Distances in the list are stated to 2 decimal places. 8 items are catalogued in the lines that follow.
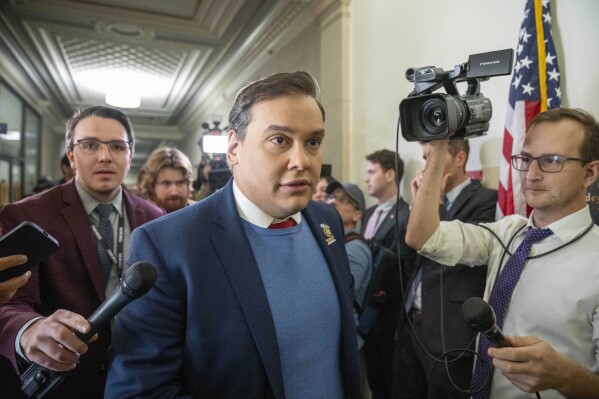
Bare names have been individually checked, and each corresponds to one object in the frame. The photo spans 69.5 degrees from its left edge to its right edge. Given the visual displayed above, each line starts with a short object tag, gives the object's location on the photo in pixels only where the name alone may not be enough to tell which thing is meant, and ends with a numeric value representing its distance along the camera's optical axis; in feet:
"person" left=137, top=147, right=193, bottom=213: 8.79
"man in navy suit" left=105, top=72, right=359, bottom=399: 3.20
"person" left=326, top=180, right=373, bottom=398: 7.77
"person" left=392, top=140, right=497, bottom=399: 6.11
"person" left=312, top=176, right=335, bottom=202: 9.64
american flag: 6.95
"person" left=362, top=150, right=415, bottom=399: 8.27
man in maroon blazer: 3.89
